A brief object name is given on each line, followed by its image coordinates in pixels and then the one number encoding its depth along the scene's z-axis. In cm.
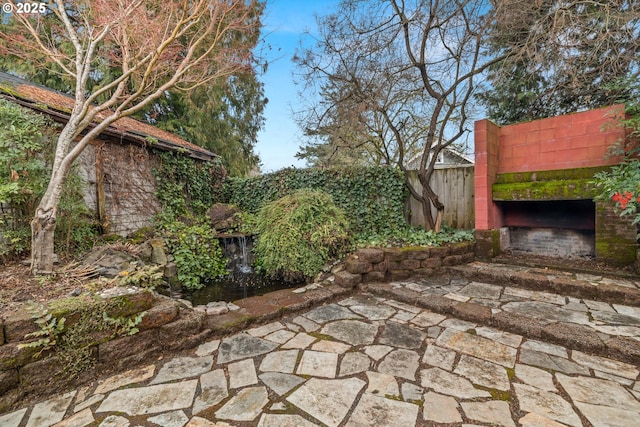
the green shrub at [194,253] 456
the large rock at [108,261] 299
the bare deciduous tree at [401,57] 437
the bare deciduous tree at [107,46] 254
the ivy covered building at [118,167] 468
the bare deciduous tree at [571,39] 330
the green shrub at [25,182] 263
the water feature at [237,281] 410
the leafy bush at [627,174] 273
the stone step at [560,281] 274
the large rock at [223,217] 601
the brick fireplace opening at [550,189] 346
